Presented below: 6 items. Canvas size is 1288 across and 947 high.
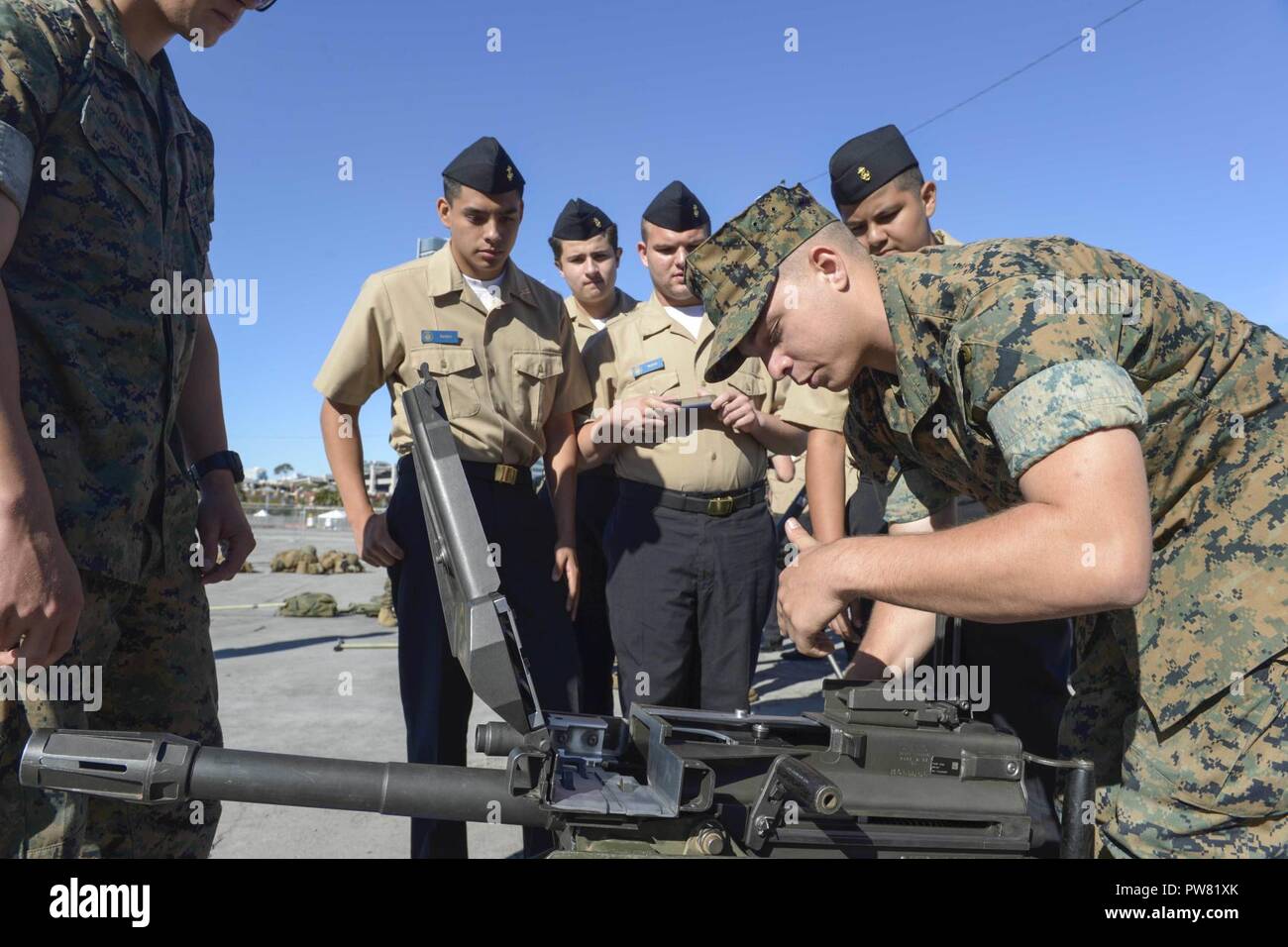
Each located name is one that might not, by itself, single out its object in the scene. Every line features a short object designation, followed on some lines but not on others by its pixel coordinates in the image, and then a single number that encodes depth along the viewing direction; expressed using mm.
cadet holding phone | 3172
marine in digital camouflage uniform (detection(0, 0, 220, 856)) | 1520
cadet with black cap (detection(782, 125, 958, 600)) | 3135
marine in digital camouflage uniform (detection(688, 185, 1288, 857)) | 1419
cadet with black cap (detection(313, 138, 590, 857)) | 2789
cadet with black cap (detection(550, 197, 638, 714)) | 3889
